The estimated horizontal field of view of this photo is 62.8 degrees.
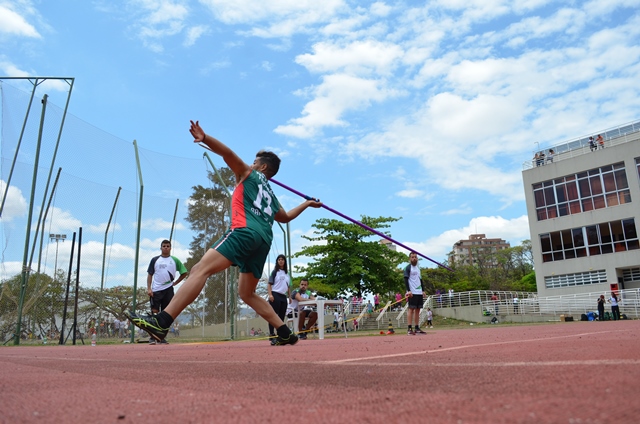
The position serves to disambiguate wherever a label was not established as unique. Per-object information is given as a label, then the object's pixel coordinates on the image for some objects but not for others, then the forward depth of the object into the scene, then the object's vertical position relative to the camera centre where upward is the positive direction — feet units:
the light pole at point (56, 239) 49.29 +8.33
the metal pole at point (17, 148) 46.70 +16.14
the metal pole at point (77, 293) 44.96 +3.03
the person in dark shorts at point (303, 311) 38.10 +0.60
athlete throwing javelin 14.12 +2.38
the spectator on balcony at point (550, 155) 117.08 +33.90
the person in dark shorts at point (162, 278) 32.94 +2.89
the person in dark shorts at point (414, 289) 35.01 +1.68
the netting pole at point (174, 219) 55.45 +10.94
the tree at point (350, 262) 128.88 +13.50
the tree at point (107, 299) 50.90 +2.76
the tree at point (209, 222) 55.88 +10.78
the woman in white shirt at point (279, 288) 33.06 +2.01
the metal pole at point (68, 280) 44.55 +4.31
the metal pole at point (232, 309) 49.29 +1.24
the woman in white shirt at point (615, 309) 76.59 -0.34
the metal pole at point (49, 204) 48.26 +11.43
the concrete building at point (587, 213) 102.42 +19.22
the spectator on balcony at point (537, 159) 117.93 +33.39
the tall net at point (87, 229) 47.01 +9.31
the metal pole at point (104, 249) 51.05 +7.53
